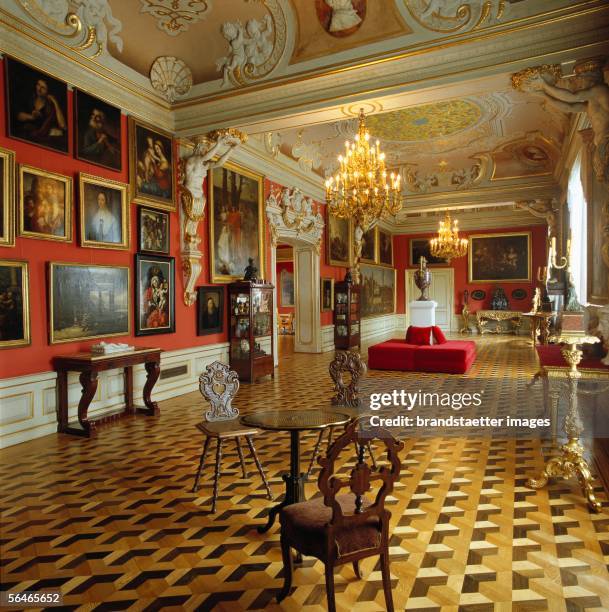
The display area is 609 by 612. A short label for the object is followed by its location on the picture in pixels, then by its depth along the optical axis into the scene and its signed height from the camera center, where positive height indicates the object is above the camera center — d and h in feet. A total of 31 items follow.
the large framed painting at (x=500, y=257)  67.46 +5.18
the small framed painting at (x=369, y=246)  60.81 +6.55
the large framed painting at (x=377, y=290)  61.41 +0.80
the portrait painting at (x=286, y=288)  75.66 +1.49
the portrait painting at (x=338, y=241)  50.38 +6.06
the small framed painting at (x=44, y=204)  20.53 +4.33
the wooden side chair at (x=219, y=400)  15.21 -3.39
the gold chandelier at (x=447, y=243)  55.72 +6.05
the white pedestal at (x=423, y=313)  42.55 -1.56
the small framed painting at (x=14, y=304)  19.70 -0.07
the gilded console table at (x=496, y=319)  66.33 -3.49
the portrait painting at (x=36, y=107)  20.02 +8.52
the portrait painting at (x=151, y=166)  26.53 +7.68
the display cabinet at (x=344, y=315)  50.03 -1.91
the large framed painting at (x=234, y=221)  32.83 +5.57
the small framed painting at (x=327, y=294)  48.95 +0.30
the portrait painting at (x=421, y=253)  72.95 +6.50
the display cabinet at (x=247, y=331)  33.24 -2.26
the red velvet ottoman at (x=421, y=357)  36.04 -4.77
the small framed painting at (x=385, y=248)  68.21 +6.98
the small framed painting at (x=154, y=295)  26.68 +0.28
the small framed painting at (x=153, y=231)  26.94 +3.96
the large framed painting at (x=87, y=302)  22.07 -0.03
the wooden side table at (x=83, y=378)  21.36 -3.42
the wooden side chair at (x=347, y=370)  17.10 -2.76
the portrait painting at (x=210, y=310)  31.58 -0.77
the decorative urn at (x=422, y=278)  41.98 +1.50
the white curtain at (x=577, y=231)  39.11 +5.31
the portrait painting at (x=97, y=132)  23.26 +8.50
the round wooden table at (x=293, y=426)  12.17 -3.26
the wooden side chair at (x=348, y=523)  8.54 -4.31
